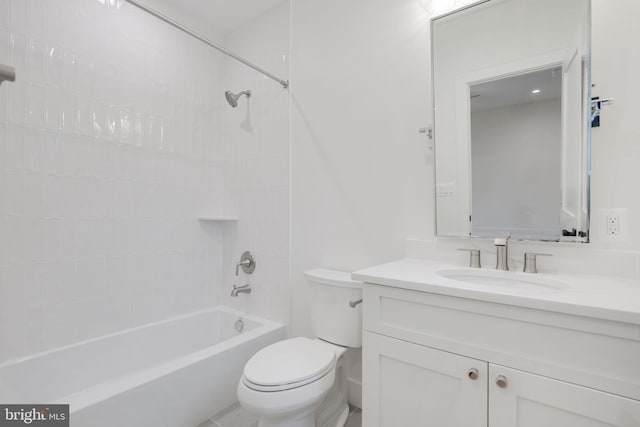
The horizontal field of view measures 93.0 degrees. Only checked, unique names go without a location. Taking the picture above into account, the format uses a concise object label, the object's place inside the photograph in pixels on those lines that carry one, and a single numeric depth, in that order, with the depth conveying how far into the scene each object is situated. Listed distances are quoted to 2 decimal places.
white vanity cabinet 0.74
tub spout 2.20
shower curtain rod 1.46
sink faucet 1.22
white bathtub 1.28
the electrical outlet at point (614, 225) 1.08
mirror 1.17
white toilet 1.17
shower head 2.24
